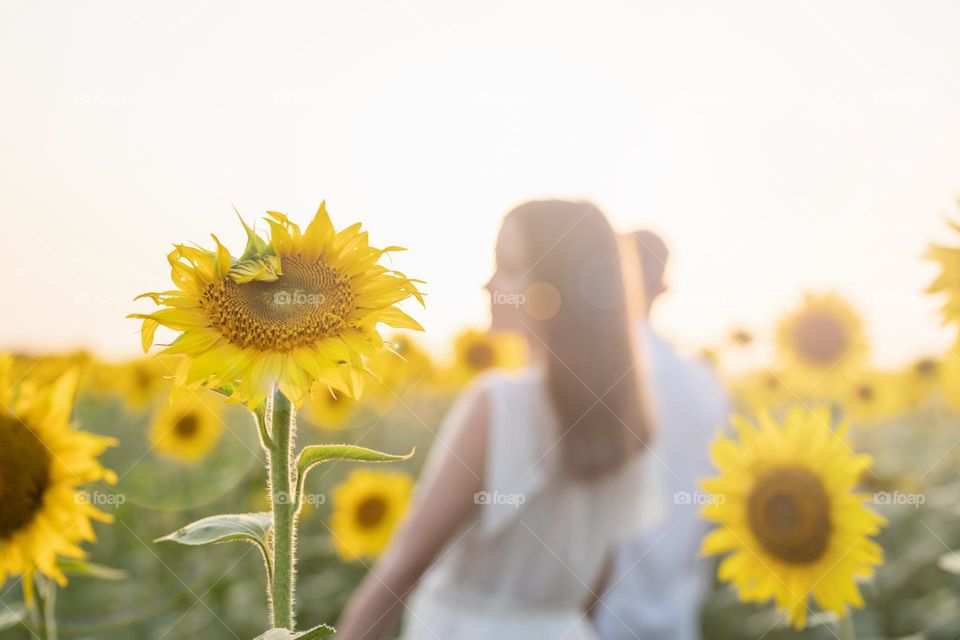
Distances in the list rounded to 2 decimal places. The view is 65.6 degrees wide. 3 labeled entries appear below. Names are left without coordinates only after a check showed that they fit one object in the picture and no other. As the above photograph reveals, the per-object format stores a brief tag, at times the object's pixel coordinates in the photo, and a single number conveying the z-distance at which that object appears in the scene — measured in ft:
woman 11.65
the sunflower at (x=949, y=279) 6.52
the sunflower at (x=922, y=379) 21.42
